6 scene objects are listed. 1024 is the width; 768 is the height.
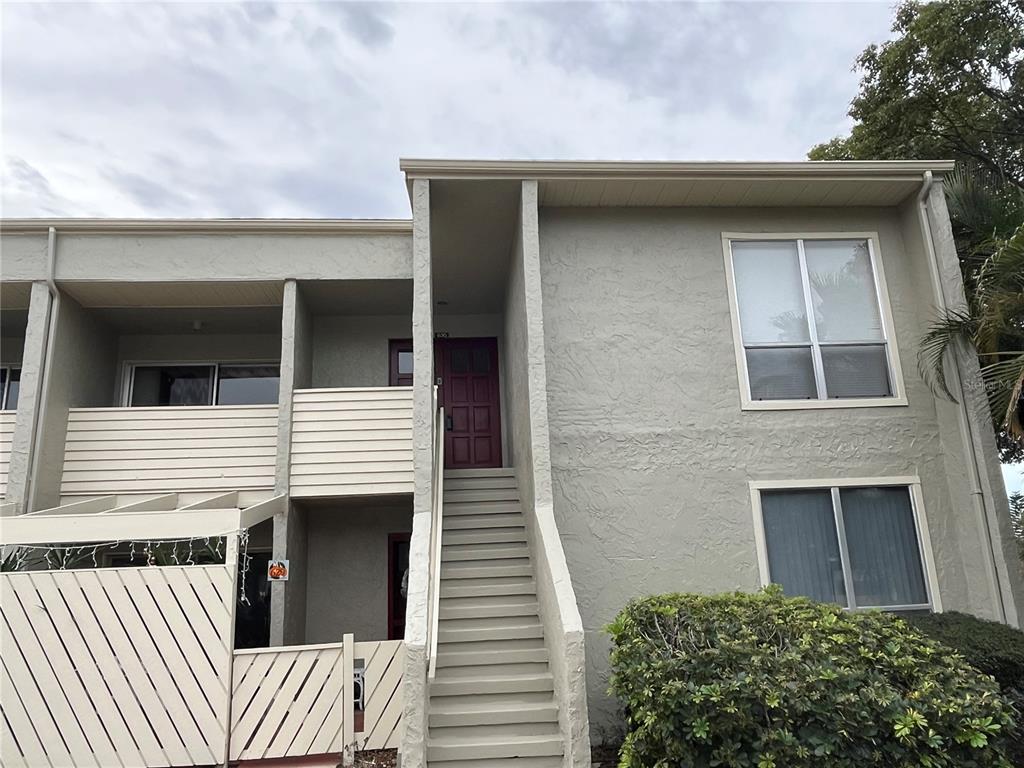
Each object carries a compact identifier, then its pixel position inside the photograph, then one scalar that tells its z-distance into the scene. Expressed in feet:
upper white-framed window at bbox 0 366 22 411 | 32.86
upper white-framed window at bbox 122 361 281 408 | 34.83
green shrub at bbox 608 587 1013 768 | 13.69
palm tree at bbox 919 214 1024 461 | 20.97
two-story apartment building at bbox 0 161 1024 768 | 19.62
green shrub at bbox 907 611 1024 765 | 18.40
